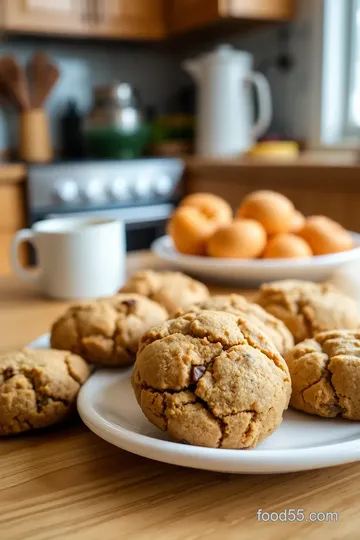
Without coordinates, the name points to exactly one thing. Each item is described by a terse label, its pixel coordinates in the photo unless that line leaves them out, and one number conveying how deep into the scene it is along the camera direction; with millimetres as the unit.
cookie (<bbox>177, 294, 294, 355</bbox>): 484
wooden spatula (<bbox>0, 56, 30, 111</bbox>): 2535
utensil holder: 2654
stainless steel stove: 2291
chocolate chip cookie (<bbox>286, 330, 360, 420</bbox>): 414
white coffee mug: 886
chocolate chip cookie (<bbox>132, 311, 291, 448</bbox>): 375
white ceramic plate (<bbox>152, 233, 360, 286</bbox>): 886
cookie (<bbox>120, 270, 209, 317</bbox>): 658
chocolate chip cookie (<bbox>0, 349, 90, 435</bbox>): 445
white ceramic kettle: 2508
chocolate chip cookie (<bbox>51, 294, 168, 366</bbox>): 518
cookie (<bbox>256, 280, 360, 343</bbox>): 542
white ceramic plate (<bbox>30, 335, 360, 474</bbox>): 356
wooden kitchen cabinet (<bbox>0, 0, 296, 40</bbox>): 2473
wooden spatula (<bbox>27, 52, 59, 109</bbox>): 2601
